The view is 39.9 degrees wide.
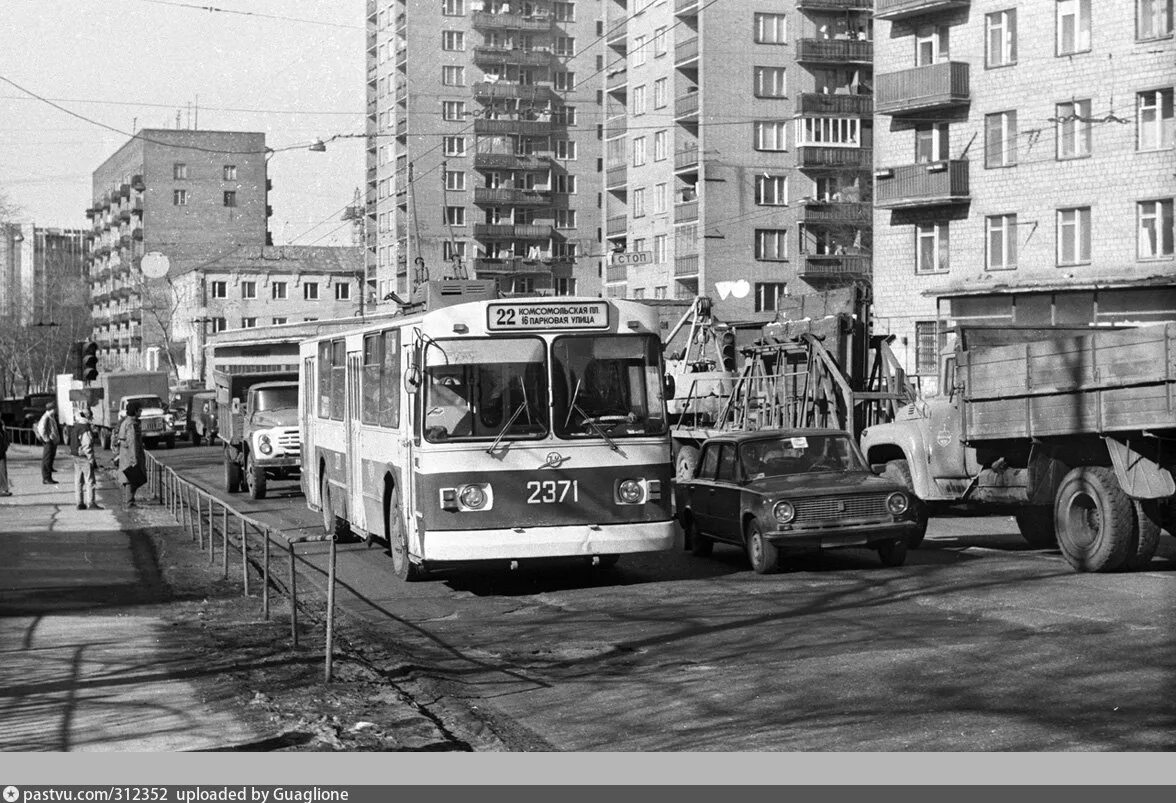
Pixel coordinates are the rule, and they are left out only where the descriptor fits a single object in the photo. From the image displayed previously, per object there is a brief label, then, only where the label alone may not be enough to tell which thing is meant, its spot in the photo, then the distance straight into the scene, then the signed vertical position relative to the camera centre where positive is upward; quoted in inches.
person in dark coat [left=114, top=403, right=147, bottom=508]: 1044.5 -48.5
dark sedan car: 606.9 -48.2
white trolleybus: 568.7 -19.9
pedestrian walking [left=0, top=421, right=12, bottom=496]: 1130.0 -64.2
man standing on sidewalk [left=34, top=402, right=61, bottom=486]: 1346.0 -49.0
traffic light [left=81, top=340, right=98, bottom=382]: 1512.1 +21.6
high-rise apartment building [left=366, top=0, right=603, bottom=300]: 3855.8 +575.0
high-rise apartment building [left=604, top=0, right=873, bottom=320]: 2837.1 +403.0
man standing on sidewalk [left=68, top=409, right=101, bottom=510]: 1002.7 -54.2
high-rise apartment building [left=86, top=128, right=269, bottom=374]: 4857.3 +542.6
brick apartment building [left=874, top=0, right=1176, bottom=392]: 1690.5 +230.9
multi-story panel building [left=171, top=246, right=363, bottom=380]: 4279.0 +243.5
